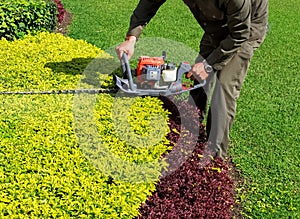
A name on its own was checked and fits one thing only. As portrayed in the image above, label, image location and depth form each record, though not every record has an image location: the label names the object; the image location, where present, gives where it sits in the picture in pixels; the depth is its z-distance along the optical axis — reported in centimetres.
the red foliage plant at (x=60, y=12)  794
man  299
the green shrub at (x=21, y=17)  583
